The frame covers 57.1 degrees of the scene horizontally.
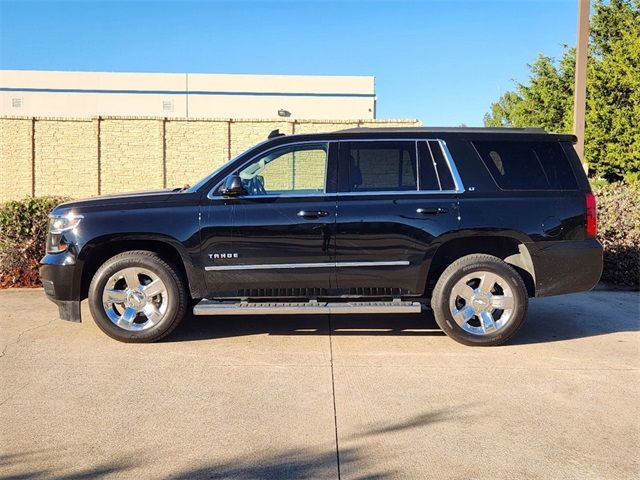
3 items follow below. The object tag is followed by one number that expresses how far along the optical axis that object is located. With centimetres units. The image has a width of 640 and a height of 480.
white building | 4384
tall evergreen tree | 1969
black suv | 548
